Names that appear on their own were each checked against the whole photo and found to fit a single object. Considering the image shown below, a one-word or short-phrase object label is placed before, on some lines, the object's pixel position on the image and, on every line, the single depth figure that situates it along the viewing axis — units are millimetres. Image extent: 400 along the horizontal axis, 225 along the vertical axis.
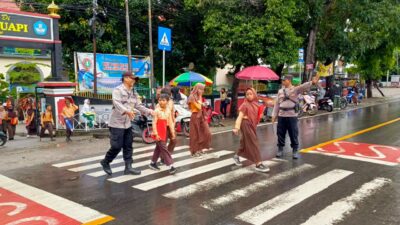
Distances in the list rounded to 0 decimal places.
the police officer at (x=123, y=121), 6418
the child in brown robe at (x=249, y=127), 6961
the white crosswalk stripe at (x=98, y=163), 7364
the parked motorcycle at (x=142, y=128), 10602
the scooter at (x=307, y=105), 18141
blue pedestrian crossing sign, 12241
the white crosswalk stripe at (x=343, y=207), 4492
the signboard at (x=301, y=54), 18269
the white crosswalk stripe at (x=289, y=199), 4617
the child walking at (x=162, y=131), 6734
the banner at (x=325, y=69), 23594
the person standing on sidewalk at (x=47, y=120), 11562
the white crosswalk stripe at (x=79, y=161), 7834
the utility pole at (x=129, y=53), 13678
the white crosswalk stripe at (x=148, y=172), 6422
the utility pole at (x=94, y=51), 14275
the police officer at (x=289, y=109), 7938
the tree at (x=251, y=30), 15117
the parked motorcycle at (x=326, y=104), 20375
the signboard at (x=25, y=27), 11156
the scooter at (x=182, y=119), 12227
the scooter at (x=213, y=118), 14465
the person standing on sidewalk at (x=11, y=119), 12867
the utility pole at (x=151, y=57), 13438
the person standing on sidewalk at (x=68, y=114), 11289
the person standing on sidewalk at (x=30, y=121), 13332
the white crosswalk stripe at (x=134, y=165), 6864
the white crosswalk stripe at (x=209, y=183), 5547
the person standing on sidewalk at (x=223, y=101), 18312
